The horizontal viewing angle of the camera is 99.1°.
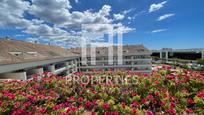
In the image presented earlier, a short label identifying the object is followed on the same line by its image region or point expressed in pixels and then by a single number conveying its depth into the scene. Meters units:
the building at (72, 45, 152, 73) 22.42
